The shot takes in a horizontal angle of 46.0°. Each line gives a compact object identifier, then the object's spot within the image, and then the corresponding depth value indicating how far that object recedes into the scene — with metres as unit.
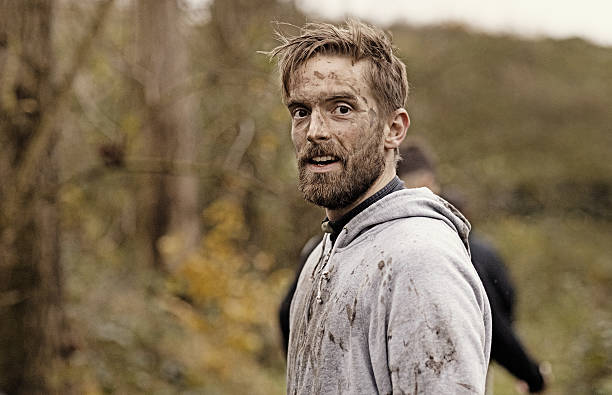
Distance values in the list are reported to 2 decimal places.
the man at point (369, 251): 1.68
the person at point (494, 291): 3.43
